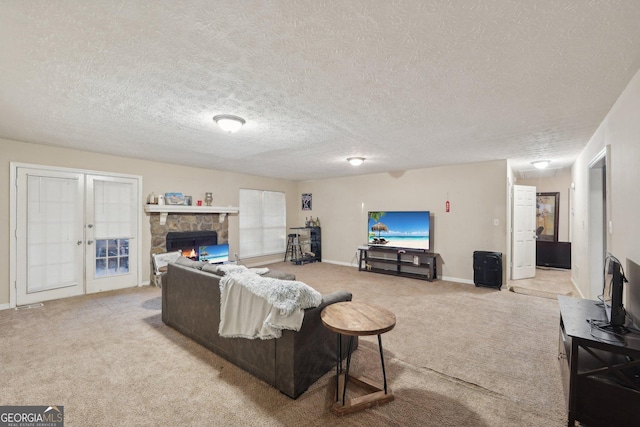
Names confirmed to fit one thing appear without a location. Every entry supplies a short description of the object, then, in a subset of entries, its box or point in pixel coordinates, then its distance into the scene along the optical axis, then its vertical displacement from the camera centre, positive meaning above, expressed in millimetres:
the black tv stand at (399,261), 5816 -1078
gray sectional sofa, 2064 -1098
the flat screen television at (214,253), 5952 -898
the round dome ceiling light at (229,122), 2904 +972
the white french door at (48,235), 4031 -346
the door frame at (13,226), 3936 -195
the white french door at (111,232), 4648 -349
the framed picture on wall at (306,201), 8289 +365
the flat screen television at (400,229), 5883 -351
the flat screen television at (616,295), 1910 -566
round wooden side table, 1829 -756
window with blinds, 7165 -262
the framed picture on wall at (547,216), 7406 -60
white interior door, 5684 -410
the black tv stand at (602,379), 1650 -1035
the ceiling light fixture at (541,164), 5185 +965
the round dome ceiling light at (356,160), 4977 +960
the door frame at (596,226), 3711 -167
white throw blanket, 2053 -732
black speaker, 4969 -1009
